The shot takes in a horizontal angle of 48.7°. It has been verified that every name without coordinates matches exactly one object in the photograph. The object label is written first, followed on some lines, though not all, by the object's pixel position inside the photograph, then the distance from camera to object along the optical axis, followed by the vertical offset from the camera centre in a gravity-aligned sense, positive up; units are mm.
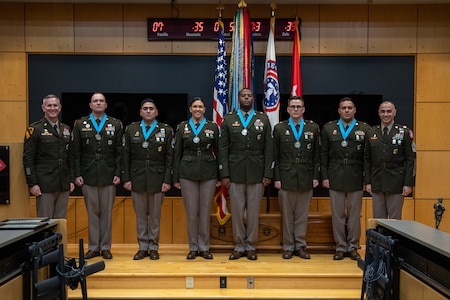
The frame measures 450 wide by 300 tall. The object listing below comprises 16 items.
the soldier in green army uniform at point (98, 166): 4770 -317
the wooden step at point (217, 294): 4086 -1346
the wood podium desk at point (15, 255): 2503 -649
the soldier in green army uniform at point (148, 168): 4750 -337
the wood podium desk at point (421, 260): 2449 -675
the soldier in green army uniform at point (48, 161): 4566 -265
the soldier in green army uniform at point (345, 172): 4816 -369
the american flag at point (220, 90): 5274 +465
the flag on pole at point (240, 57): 5251 +811
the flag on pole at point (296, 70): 5465 +703
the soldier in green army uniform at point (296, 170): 4789 -348
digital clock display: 5703 +1204
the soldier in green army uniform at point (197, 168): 4730 -328
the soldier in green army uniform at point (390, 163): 4688 -273
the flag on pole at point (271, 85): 5297 +523
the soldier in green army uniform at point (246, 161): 4746 -261
